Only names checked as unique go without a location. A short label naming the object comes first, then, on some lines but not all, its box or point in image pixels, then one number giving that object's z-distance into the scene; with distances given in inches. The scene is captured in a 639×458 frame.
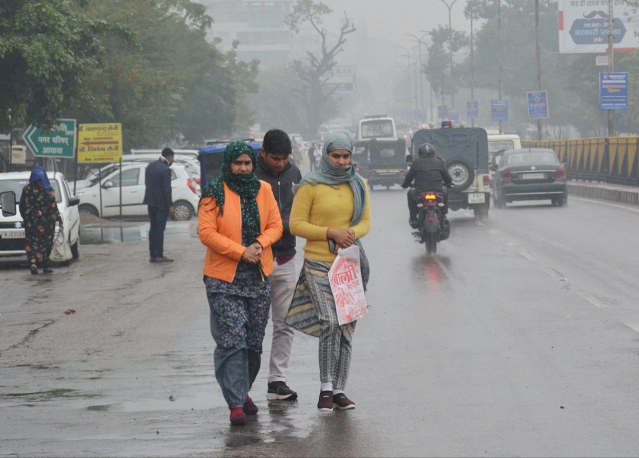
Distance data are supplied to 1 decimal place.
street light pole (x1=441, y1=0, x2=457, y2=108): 4456.0
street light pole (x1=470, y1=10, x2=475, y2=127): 3537.4
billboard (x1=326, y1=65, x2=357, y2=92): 7509.8
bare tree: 4849.9
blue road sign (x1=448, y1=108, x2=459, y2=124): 3979.6
